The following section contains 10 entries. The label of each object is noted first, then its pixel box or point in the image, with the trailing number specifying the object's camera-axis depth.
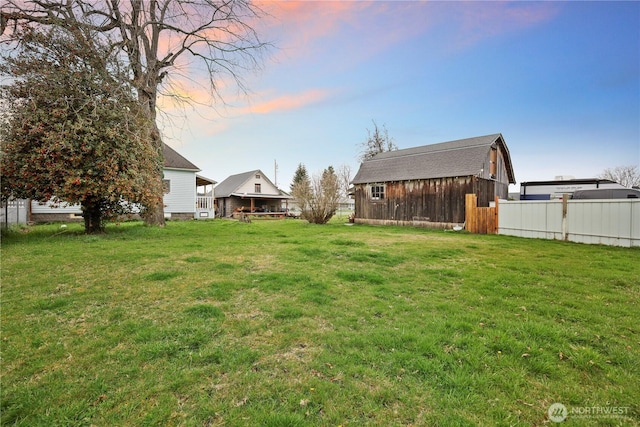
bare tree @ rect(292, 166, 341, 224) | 17.55
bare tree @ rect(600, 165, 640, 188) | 33.16
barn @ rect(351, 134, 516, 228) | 14.98
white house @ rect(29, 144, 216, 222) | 20.16
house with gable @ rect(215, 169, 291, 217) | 29.80
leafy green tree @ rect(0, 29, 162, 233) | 7.90
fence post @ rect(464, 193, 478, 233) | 13.73
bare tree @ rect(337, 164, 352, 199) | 43.68
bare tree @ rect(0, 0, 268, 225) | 10.98
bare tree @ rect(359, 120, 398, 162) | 33.41
